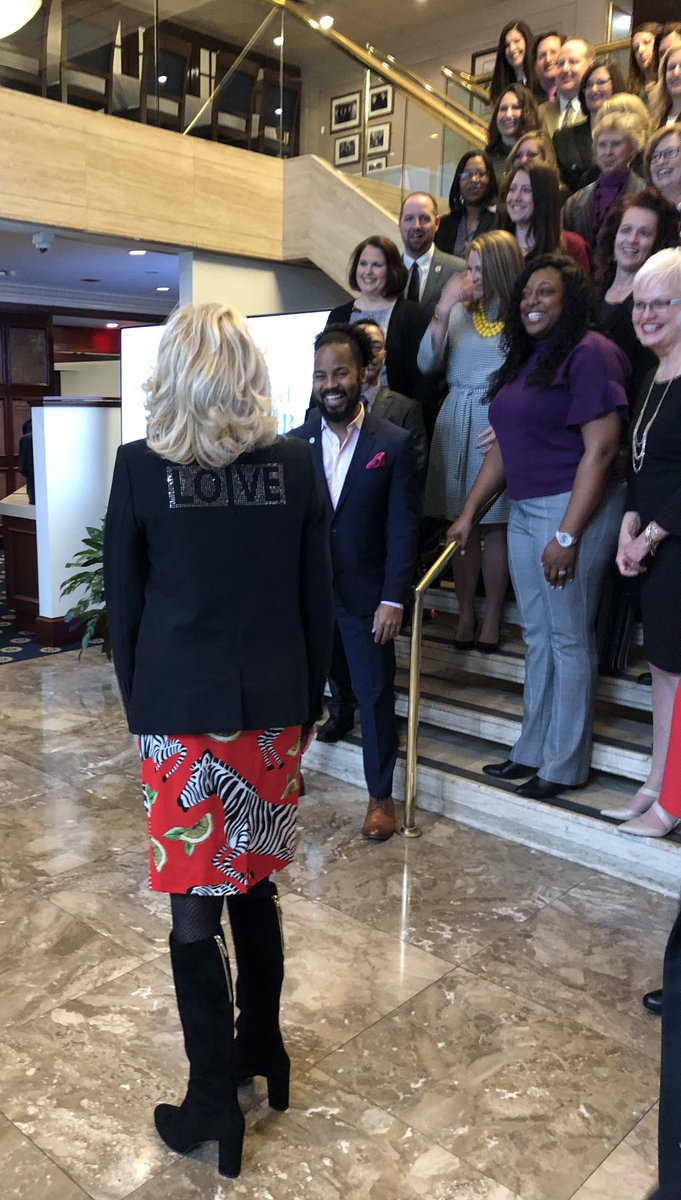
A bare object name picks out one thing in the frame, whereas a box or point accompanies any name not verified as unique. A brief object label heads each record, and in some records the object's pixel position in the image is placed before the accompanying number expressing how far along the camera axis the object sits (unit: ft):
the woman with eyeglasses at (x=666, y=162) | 11.12
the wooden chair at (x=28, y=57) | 16.35
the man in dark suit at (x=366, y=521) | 10.00
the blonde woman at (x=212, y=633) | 5.13
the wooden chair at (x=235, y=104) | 19.72
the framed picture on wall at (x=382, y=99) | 20.53
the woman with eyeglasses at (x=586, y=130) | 13.88
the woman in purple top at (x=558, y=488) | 9.61
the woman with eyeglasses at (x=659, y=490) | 8.42
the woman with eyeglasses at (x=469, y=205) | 13.91
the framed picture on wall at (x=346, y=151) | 20.65
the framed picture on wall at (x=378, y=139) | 20.61
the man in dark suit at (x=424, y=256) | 13.25
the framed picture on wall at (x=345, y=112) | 20.21
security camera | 17.43
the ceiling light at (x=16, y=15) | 16.19
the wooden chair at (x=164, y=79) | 18.25
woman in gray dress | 11.12
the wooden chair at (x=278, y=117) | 20.27
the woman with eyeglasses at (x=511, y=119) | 14.43
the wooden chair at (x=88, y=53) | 17.02
